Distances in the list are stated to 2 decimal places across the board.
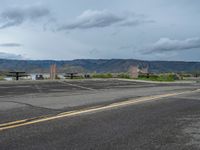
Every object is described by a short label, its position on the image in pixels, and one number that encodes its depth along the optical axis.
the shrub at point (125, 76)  49.37
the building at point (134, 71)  49.02
